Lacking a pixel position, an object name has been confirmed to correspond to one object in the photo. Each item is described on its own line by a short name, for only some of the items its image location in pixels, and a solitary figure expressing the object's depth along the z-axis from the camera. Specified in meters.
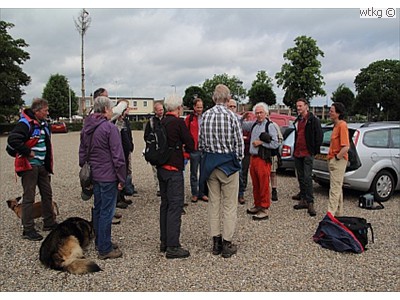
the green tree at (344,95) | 57.88
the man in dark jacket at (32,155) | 4.66
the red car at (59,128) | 40.46
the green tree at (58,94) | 58.75
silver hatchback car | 6.78
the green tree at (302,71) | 31.94
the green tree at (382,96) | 49.59
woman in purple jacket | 4.08
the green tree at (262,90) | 44.03
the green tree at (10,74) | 35.06
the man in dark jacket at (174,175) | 4.22
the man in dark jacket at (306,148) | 6.11
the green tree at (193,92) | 60.96
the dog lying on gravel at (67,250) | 3.81
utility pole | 36.88
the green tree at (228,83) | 59.44
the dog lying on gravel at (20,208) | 5.33
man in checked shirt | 4.24
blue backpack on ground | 4.41
